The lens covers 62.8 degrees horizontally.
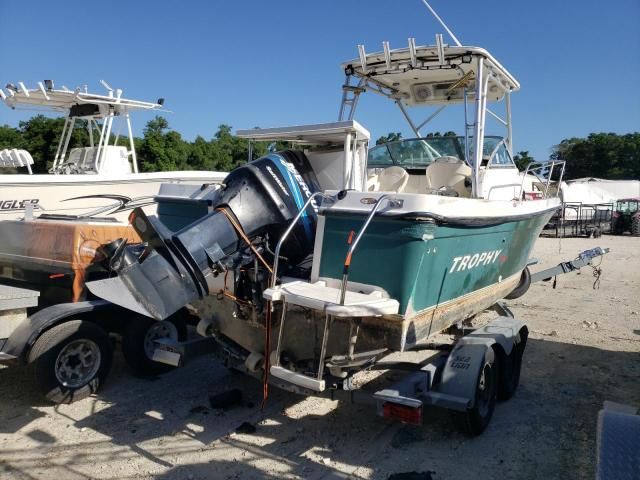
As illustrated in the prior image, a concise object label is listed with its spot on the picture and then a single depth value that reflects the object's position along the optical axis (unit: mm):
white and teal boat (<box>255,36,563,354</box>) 3635
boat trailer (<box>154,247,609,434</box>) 3705
